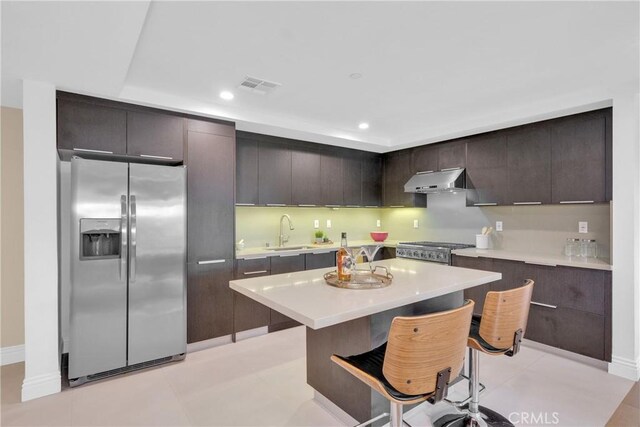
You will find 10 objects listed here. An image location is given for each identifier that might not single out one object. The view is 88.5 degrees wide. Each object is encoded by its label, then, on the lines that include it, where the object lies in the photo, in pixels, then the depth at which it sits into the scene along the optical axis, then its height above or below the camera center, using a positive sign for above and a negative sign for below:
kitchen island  1.56 -0.46
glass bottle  2.08 -0.35
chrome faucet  4.57 -0.36
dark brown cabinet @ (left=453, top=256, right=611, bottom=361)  2.93 -0.90
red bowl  5.27 -0.40
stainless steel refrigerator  2.66 -0.48
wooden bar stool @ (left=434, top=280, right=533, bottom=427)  1.83 -0.69
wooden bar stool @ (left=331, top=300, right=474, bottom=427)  1.39 -0.64
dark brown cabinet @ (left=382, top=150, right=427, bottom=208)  4.98 +0.49
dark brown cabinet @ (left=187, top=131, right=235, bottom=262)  3.32 +0.16
